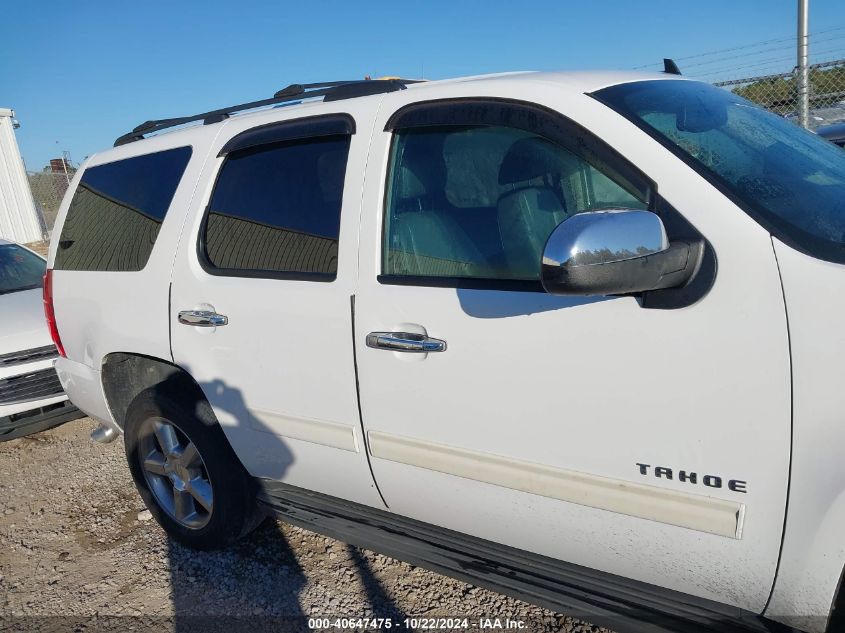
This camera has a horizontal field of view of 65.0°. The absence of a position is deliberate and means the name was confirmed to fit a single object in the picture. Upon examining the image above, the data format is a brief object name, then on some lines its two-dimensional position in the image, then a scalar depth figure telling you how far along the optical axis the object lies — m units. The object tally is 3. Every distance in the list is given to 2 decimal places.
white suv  1.58
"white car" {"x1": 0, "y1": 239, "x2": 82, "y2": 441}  4.79
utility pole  5.82
